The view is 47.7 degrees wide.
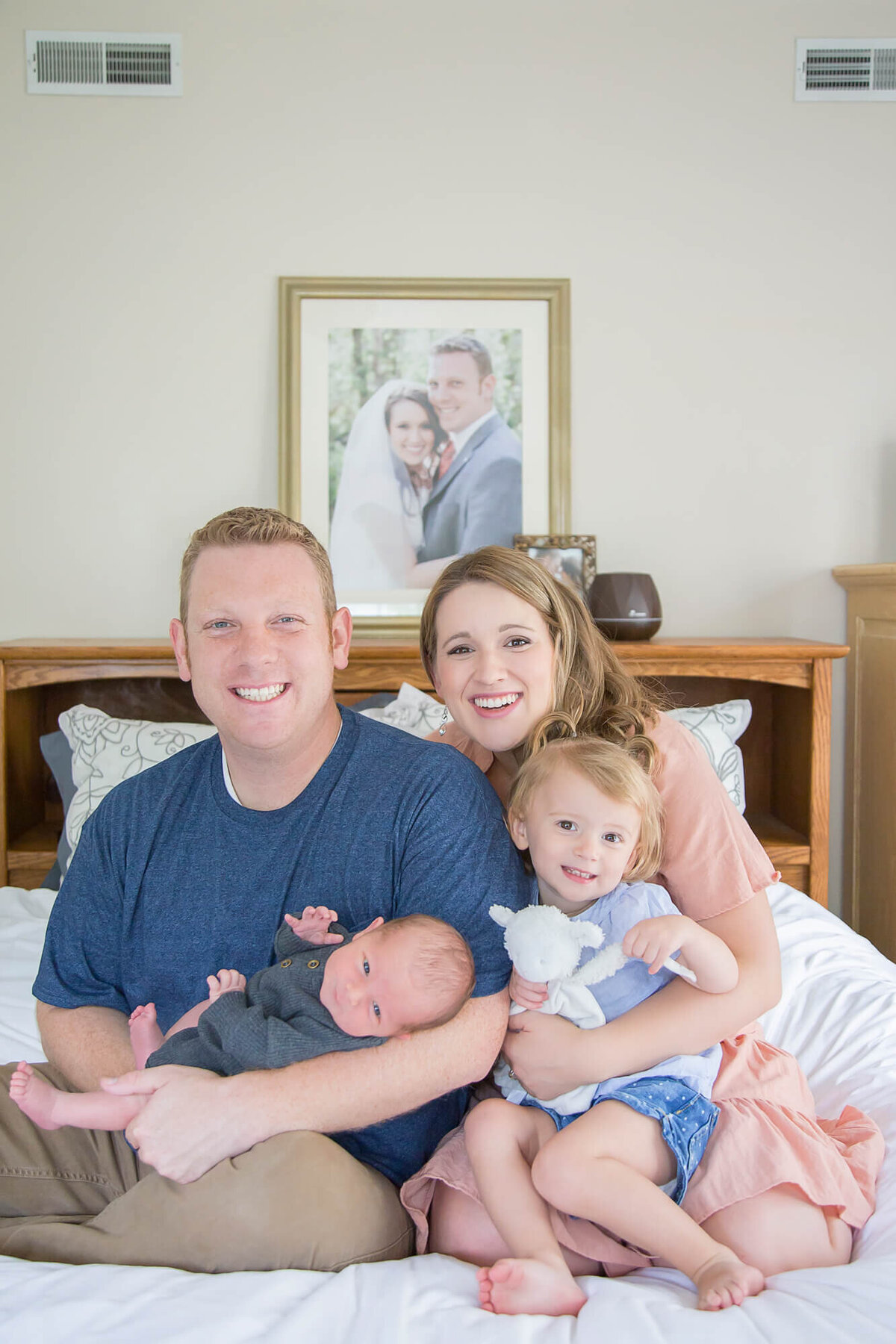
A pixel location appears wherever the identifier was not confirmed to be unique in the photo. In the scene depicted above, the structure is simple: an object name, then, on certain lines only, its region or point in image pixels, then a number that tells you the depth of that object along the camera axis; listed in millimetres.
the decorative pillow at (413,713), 2305
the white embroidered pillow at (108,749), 2242
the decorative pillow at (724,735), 2344
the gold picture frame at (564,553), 2688
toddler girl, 1044
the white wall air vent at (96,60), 2703
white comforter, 894
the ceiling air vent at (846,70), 2770
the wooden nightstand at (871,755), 2678
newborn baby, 1112
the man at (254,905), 1077
